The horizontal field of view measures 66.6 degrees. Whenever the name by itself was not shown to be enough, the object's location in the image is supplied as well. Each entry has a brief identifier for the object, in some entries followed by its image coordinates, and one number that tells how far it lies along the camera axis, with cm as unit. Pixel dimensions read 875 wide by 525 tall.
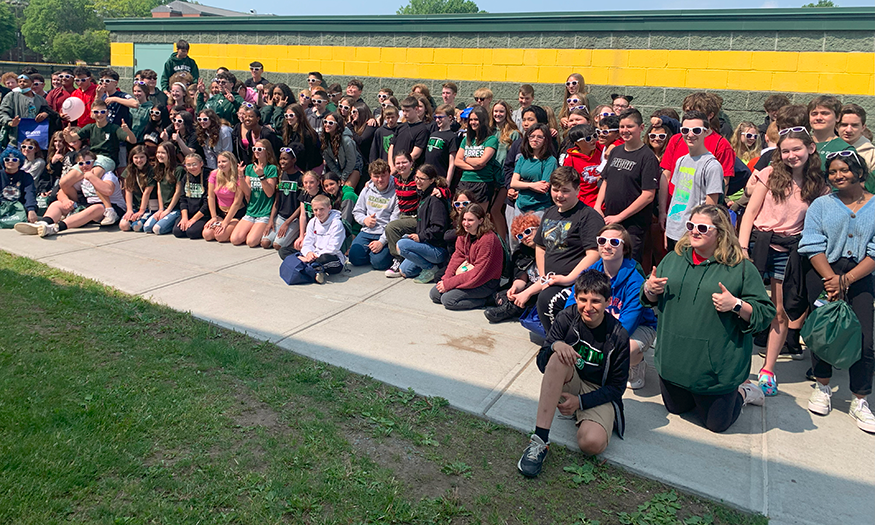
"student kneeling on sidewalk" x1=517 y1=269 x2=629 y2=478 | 412
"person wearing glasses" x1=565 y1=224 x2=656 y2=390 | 503
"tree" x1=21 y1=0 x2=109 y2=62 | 8576
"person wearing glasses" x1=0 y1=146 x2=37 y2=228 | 994
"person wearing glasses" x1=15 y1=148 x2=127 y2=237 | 991
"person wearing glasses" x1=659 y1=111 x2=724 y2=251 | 571
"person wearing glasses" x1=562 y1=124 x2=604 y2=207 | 696
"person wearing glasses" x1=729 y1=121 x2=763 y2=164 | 765
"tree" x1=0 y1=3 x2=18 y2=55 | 7625
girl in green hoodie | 427
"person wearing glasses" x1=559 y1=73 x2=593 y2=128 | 921
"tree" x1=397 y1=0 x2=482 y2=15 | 10594
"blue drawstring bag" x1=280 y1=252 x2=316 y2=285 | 748
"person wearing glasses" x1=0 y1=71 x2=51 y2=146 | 1091
